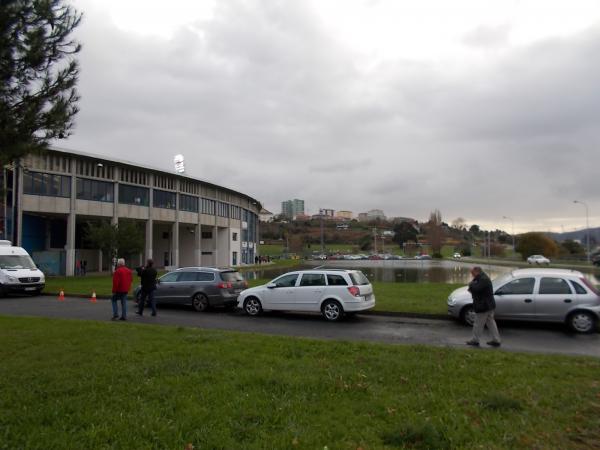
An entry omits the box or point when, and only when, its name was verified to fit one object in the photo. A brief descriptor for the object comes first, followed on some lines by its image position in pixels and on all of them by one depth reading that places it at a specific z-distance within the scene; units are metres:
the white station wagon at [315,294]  13.23
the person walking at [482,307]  9.34
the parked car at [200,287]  15.58
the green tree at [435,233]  110.52
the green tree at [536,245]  72.38
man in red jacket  12.87
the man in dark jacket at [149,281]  13.79
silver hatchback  11.38
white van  20.38
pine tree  5.34
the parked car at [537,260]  59.53
